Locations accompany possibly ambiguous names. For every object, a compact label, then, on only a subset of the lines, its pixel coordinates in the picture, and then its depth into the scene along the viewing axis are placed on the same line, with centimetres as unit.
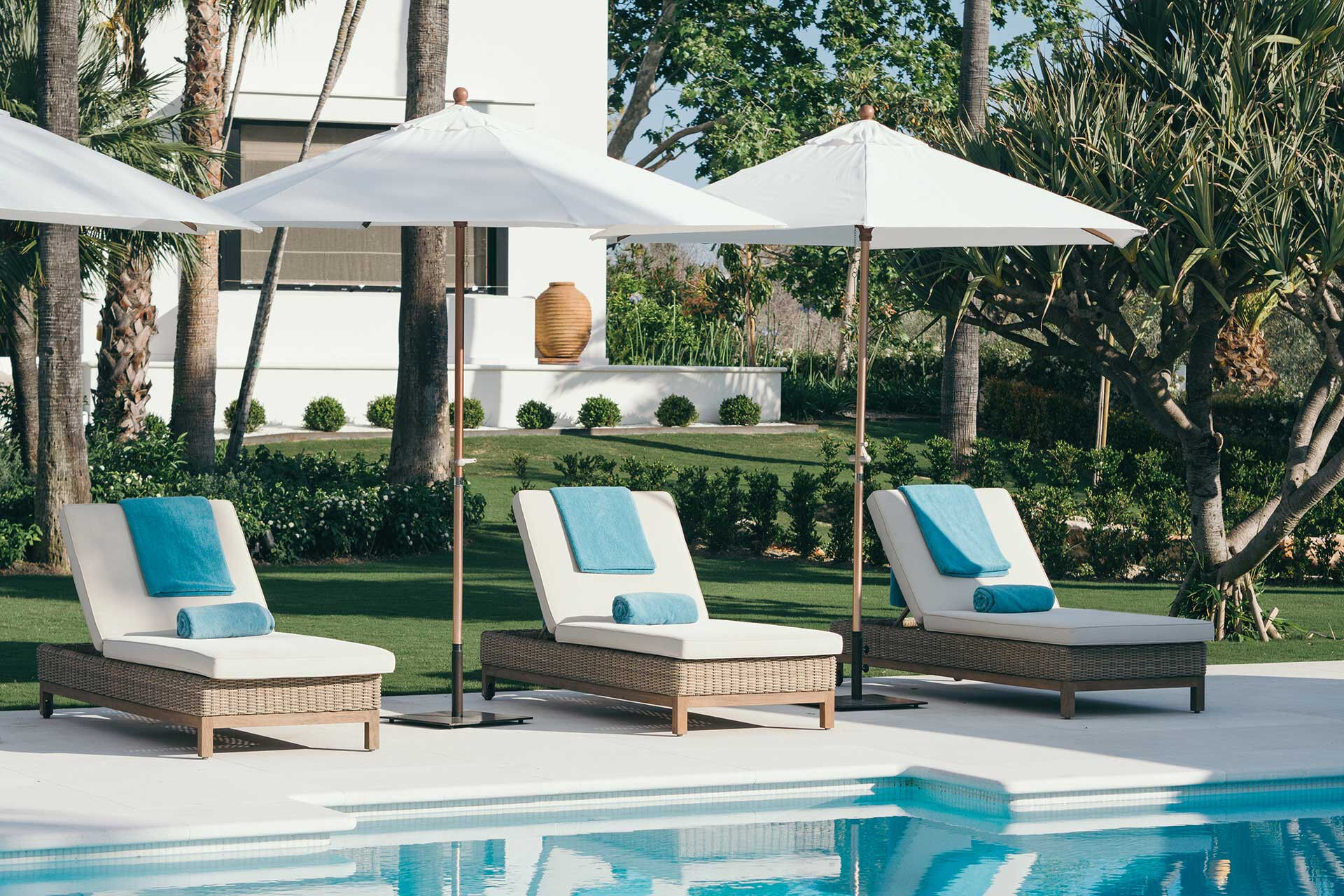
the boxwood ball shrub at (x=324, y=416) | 2500
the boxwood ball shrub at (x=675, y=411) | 2697
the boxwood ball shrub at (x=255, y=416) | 2472
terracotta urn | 2758
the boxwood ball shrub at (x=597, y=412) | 2633
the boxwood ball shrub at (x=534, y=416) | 2589
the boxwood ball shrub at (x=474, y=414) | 2523
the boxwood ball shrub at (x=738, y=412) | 2750
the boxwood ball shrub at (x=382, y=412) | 2542
